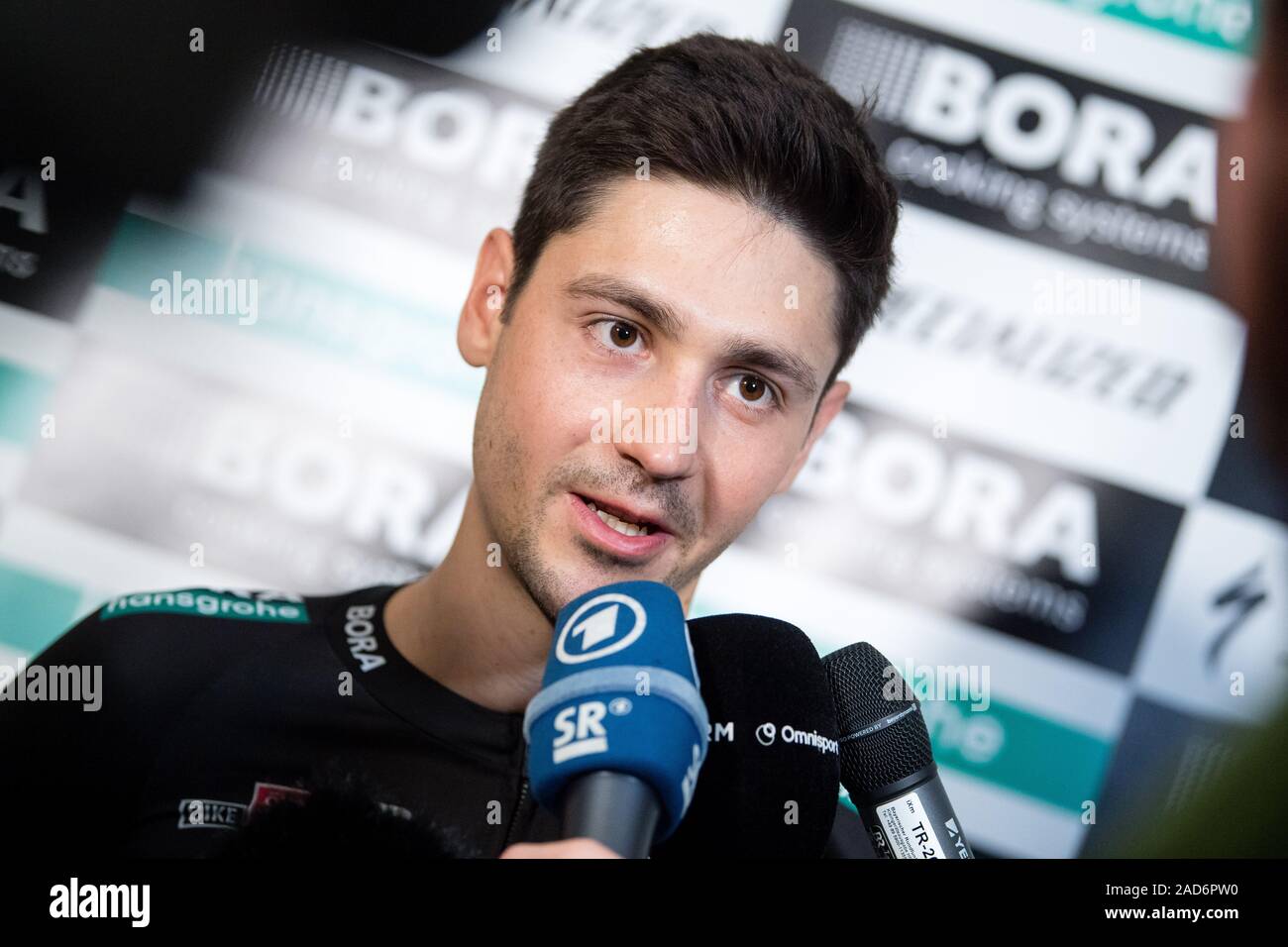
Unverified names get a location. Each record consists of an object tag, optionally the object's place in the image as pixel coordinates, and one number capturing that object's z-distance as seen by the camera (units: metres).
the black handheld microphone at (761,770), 0.99
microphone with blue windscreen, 0.78
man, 1.28
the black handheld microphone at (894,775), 1.07
